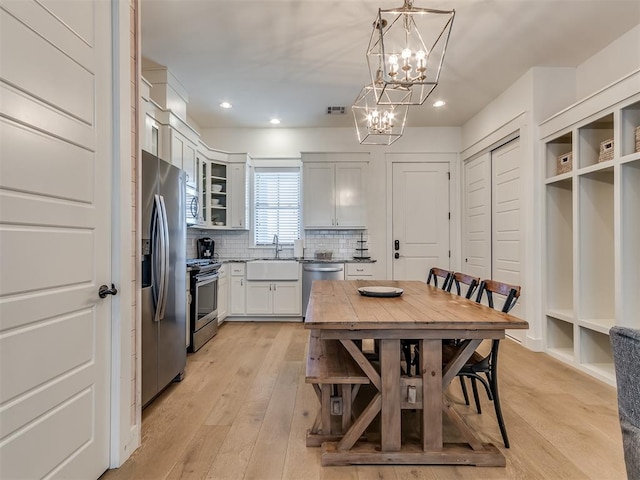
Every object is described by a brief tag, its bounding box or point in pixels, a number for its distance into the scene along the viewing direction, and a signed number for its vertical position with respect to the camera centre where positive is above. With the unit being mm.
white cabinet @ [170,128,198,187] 3678 +949
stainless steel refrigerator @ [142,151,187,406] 2338 -254
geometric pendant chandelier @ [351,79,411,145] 2939 +1536
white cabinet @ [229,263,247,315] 5000 -701
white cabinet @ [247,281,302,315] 5004 -841
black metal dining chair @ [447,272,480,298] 2476 -300
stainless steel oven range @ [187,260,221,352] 3568 -672
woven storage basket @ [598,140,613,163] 2910 +737
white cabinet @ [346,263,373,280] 5141 -453
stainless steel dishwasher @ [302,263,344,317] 4961 -461
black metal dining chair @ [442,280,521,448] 1967 -709
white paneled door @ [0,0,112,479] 1234 +14
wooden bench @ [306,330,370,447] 1816 -834
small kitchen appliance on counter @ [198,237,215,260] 5246 -117
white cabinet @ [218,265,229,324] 4643 -711
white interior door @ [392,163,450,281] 5508 +355
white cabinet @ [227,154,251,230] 5258 +680
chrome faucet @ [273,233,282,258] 5625 -62
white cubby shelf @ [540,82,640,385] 2740 +88
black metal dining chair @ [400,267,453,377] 2367 -751
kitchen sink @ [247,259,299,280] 4973 -433
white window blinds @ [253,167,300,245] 5680 +544
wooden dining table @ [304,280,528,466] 1761 -774
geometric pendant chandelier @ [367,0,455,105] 1954 +1742
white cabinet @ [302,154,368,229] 5332 +688
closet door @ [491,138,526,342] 3977 +262
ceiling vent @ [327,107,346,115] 4695 +1730
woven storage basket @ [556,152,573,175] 3395 +749
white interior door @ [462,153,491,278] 4695 +311
